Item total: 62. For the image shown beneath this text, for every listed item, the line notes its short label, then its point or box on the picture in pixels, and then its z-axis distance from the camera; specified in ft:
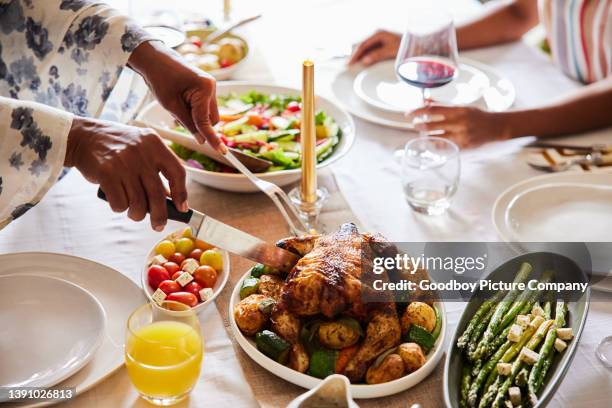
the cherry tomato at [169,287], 4.48
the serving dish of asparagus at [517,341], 3.65
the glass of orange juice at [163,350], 3.59
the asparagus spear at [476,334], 3.87
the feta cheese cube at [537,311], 4.11
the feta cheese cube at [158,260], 4.67
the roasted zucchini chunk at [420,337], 3.95
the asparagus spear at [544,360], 3.64
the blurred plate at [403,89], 6.78
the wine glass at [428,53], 6.09
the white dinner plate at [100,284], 4.02
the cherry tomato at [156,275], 4.54
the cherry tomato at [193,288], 4.52
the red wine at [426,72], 6.22
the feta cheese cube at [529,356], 3.78
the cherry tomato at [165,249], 4.79
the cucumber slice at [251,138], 5.82
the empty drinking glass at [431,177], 5.39
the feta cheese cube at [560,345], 3.85
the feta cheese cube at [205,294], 4.47
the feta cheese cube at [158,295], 4.35
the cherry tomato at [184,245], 4.82
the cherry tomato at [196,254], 4.81
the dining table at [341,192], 4.05
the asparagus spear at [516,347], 3.76
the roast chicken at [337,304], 3.82
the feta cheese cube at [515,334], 3.93
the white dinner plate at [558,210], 5.07
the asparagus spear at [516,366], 3.61
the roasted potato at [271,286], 4.18
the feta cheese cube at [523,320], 4.02
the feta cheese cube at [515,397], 3.60
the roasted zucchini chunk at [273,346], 3.87
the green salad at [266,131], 5.68
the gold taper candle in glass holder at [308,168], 4.90
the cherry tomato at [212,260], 4.71
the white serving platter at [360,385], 3.76
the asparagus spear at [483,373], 3.64
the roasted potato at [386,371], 3.79
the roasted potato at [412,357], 3.85
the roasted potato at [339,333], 3.81
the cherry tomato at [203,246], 4.86
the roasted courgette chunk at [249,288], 4.26
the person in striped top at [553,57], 6.13
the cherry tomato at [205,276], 4.62
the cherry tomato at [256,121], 6.12
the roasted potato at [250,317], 3.98
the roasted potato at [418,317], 3.99
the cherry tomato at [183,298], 4.43
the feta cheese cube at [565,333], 3.89
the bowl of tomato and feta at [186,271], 4.46
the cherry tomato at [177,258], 4.75
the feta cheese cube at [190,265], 4.62
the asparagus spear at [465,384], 3.65
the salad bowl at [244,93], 5.47
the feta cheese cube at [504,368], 3.74
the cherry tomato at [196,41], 7.68
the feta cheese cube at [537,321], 4.02
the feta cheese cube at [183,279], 4.53
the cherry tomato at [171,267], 4.64
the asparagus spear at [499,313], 3.90
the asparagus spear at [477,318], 3.90
